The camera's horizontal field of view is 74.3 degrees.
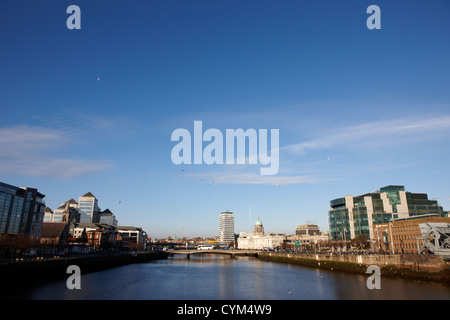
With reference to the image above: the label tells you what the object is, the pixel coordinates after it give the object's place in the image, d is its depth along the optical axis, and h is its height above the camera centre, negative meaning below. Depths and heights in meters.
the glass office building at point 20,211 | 95.75 +8.13
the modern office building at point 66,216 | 186.93 +11.75
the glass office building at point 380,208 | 136.00 +13.93
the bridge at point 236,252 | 172.81 -8.66
